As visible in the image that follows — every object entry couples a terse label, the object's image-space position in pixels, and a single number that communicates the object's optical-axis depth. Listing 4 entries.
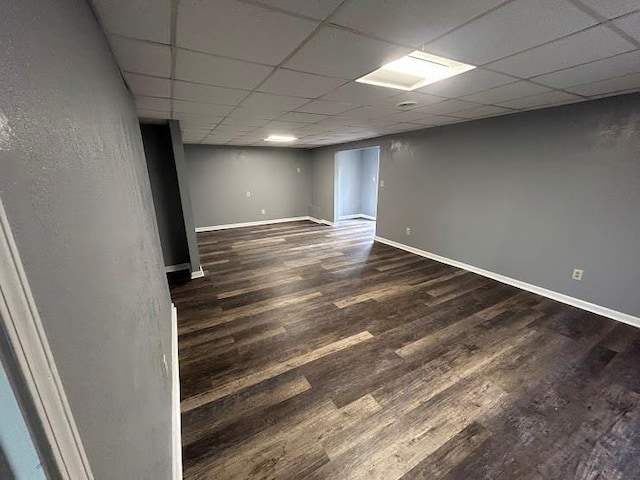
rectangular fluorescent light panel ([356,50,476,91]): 1.80
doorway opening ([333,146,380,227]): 7.61
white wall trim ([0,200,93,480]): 0.30
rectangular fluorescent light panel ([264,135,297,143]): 5.11
